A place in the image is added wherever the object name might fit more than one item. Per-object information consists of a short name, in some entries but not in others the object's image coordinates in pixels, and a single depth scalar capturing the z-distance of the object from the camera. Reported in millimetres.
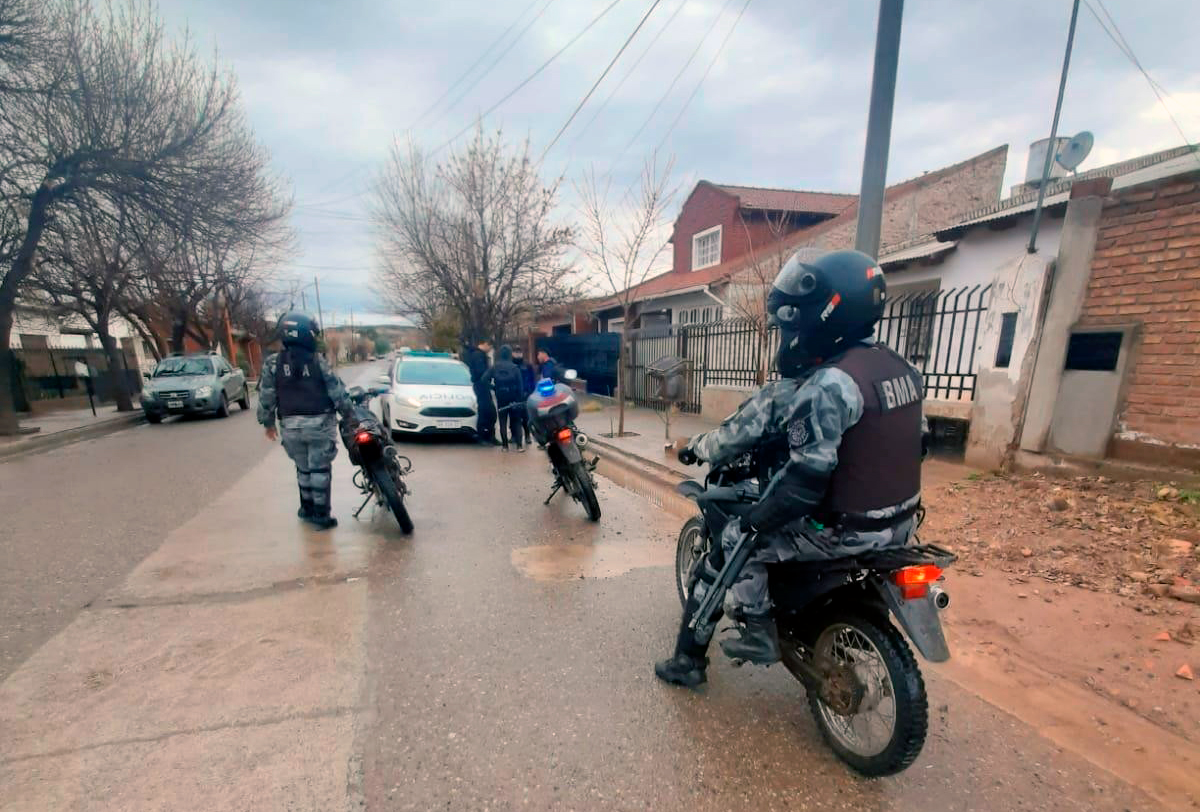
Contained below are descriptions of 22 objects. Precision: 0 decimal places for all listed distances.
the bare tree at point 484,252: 13867
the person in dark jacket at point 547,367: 7091
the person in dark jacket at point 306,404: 4438
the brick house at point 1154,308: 4043
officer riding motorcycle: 1783
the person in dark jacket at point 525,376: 8594
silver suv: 11711
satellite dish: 6668
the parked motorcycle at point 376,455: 4379
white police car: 8539
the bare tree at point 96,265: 9719
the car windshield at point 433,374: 9367
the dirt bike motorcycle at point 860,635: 1777
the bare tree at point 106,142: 8508
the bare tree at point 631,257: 8852
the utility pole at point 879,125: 3934
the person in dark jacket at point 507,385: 8273
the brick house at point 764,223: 14055
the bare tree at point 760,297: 8328
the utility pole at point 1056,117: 3979
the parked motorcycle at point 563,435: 4676
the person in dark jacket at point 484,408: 8742
